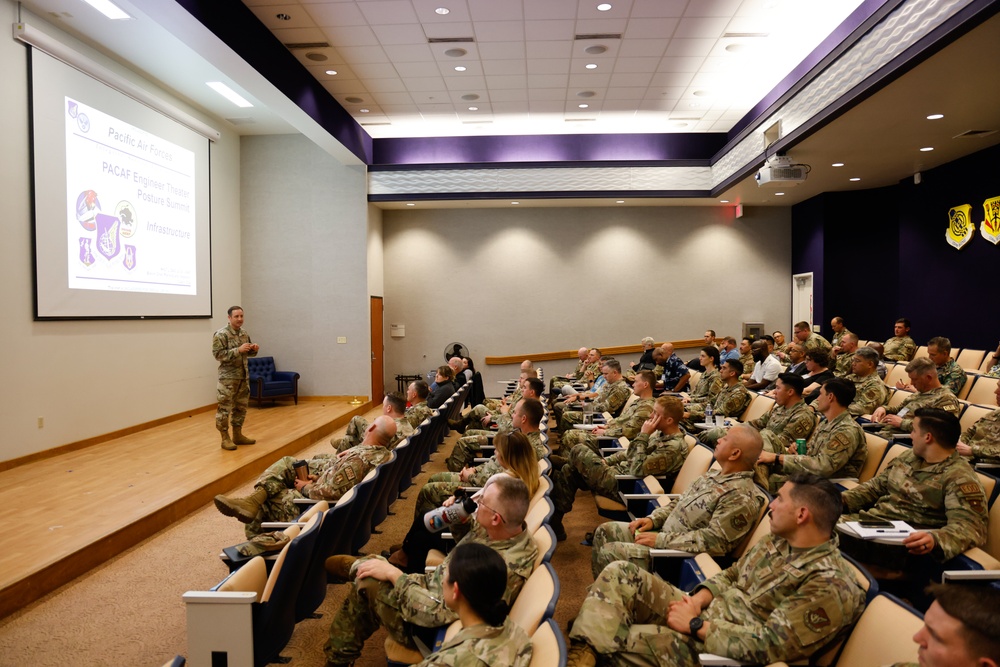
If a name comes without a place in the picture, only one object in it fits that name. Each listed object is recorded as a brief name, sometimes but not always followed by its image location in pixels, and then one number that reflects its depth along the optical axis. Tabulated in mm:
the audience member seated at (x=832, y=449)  4000
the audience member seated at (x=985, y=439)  4328
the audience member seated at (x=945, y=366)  6543
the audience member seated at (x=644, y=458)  4344
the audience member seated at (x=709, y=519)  2988
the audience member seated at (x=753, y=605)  2092
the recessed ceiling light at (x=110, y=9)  6457
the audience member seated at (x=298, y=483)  3990
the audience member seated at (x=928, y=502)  2879
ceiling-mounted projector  8336
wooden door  12016
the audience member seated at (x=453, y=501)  3557
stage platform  4117
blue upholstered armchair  10820
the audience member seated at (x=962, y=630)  1437
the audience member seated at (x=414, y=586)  2453
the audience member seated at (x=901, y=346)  8883
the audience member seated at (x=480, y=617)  1882
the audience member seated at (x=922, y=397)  5035
